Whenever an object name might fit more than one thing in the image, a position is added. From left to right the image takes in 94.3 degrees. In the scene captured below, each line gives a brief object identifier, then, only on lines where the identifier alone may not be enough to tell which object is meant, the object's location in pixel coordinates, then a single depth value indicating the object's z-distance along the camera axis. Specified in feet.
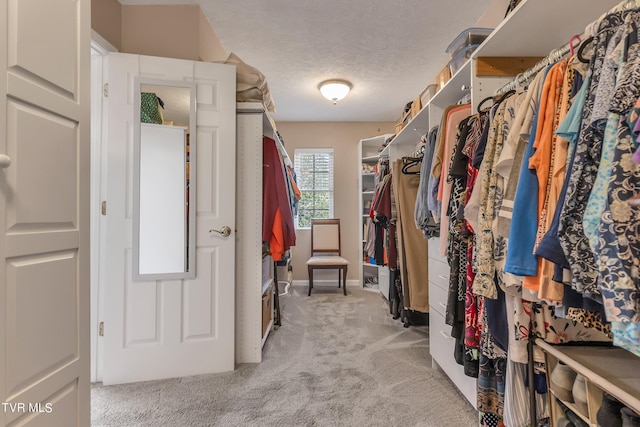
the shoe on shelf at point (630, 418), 2.53
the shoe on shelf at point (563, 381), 3.15
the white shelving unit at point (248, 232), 6.64
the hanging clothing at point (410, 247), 6.96
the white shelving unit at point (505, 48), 3.49
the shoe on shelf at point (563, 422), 3.11
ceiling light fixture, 10.25
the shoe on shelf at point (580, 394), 2.94
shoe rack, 2.54
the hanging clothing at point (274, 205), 7.23
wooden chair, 14.17
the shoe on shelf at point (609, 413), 2.64
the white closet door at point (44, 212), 2.28
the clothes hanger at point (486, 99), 4.31
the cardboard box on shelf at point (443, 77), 6.12
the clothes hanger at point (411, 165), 7.23
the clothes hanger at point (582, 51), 2.60
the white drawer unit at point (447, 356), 4.81
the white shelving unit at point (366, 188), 14.02
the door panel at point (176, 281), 5.80
